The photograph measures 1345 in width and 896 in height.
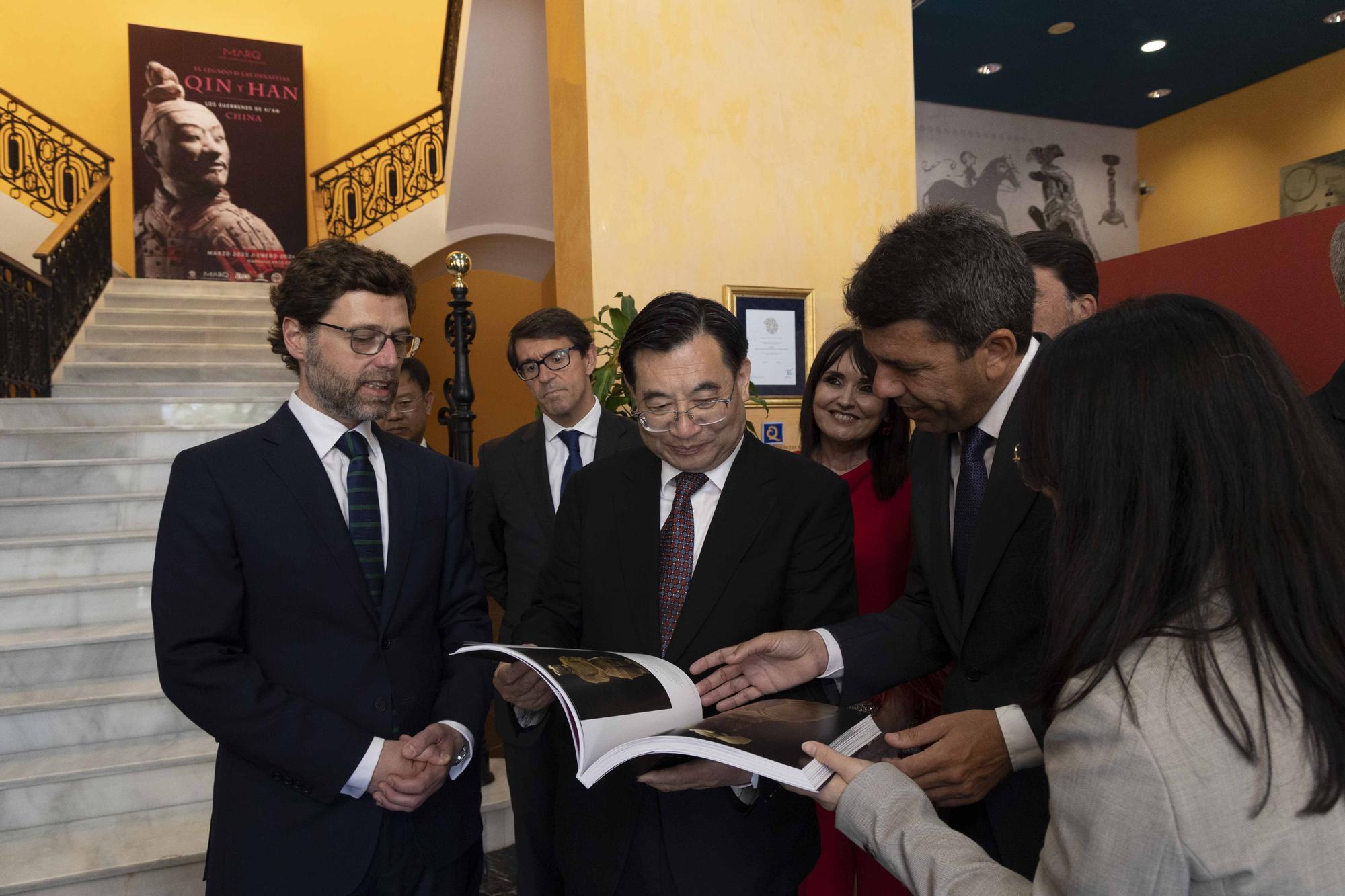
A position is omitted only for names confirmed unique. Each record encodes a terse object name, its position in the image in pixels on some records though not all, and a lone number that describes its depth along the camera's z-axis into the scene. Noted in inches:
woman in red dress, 92.4
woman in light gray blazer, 33.3
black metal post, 168.6
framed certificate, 191.0
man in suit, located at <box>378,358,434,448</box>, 173.9
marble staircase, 131.4
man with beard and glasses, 66.1
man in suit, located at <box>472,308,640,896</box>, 119.9
